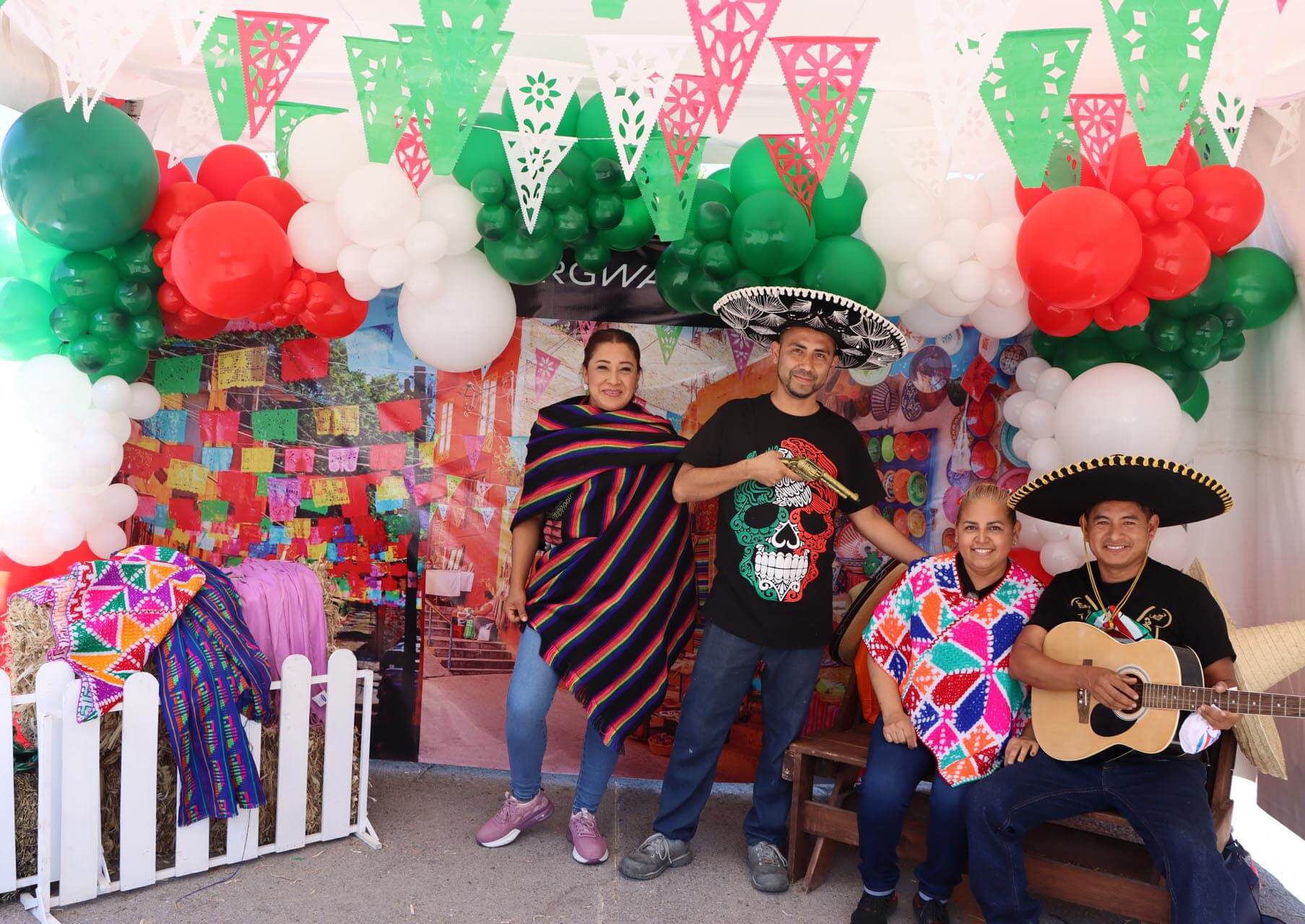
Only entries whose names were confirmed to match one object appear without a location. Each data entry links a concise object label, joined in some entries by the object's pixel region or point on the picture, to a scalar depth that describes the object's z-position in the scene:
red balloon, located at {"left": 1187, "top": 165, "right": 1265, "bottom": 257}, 3.35
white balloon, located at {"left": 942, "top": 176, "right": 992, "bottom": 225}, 3.53
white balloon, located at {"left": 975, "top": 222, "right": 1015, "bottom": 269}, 3.47
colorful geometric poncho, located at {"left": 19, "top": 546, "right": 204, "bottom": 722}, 3.12
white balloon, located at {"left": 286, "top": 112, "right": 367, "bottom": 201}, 3.56
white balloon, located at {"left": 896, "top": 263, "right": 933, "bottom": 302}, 3.55
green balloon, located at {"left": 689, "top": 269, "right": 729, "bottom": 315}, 3.67
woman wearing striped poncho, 3.65
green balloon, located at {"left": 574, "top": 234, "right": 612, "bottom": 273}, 3.70
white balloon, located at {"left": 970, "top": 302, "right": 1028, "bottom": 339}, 3.66
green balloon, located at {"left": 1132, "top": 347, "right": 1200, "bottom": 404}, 3.67
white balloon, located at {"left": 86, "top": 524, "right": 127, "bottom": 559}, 3.87
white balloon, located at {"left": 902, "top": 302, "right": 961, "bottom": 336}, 3.81
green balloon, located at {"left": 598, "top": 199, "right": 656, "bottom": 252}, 3.69
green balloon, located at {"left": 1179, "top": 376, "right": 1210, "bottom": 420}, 3.83
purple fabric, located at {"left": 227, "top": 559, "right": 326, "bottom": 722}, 3.61
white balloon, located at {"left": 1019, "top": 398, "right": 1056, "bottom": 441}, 3.82
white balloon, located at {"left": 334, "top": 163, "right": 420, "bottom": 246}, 3.40
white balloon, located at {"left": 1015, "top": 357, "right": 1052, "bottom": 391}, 3.98
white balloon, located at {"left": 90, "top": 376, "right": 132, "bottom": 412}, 3.71
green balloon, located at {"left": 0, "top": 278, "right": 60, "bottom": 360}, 3.56
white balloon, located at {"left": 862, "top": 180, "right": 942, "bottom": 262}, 3.45
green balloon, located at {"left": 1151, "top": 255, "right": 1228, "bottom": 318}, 3.51
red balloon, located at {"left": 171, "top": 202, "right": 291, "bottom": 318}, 3.42
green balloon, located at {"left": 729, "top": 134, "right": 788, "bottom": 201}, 3.57
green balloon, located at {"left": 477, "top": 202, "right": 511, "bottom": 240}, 3.50
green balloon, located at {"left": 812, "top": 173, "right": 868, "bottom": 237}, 3.56
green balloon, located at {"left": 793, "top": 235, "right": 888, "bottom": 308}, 3.50
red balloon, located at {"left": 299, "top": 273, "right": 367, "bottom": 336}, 3.72
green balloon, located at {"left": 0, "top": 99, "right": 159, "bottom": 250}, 3.36
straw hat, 3.11
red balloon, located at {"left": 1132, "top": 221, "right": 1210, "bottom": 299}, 3.33
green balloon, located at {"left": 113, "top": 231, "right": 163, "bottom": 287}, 3.63
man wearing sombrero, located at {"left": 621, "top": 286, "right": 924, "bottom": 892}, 3.46
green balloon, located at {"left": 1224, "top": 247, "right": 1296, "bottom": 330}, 3.62
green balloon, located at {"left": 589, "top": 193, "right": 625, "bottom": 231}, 3.55
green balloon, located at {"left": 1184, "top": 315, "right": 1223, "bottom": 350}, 3.57
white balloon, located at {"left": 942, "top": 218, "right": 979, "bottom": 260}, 3.48
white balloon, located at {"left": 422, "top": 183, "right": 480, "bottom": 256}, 3.59
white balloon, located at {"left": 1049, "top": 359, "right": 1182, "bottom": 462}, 3.44
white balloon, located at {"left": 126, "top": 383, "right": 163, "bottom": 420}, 3.88
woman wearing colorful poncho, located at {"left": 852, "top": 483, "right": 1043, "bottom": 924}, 3.12
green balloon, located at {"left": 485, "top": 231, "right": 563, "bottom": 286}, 3.59
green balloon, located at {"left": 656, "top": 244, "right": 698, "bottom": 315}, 3.80
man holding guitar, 2.75
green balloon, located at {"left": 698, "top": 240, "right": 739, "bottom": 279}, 3.54
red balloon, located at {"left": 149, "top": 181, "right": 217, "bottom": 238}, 3.61
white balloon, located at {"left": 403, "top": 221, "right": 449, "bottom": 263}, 3.54
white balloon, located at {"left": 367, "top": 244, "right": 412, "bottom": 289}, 3.55
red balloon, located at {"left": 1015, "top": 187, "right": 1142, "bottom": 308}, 3.23
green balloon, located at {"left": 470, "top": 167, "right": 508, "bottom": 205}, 3.44
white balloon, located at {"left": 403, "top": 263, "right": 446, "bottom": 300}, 3.62
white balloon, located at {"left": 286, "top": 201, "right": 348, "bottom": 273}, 3.58
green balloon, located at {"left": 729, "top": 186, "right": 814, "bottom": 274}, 3.41
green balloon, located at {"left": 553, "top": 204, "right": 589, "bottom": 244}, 3.52
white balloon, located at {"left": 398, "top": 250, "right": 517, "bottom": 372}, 3.75
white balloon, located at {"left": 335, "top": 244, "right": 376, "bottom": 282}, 3.57
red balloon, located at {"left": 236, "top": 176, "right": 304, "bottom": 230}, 3.64
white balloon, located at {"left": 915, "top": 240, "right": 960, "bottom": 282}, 3.45
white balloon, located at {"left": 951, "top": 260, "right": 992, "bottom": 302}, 3.49
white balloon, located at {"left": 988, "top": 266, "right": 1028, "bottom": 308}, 3.53
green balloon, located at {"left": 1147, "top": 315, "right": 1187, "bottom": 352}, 3.58
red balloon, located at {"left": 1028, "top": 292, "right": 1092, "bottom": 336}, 3.56
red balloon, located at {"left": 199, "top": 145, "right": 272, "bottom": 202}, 3.73
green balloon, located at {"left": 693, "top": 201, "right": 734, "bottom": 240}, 3.54
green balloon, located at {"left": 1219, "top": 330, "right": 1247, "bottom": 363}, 3.63
